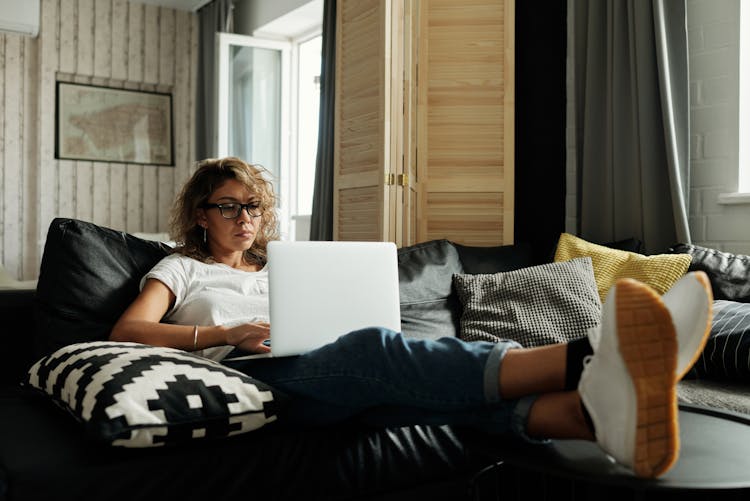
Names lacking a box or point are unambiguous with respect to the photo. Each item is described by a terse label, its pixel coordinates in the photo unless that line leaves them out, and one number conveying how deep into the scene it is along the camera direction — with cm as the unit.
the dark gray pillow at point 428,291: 228
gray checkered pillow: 218
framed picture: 568
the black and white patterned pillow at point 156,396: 124
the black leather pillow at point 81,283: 181
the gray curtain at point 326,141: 418
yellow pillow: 221
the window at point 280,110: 527
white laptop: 145
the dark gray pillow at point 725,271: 210
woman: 98
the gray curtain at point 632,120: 266
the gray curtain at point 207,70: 562
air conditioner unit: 506
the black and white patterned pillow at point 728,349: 177
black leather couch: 121
